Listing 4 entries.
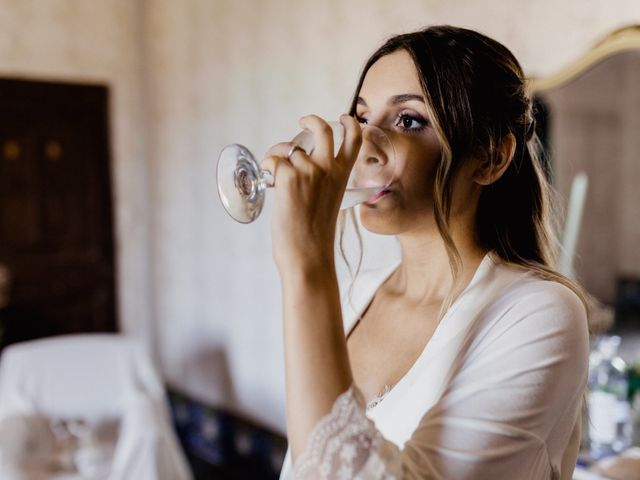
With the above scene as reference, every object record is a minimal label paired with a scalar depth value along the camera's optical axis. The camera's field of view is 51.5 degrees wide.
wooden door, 3.40
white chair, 2.51
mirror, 1.71
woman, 0.64
